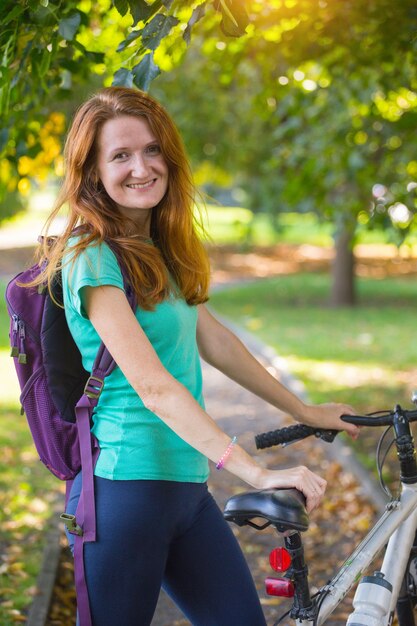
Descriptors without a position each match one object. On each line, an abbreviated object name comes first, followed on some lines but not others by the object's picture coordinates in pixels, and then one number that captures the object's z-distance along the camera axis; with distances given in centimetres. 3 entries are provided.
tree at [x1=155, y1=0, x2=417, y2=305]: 585
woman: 231
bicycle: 224
